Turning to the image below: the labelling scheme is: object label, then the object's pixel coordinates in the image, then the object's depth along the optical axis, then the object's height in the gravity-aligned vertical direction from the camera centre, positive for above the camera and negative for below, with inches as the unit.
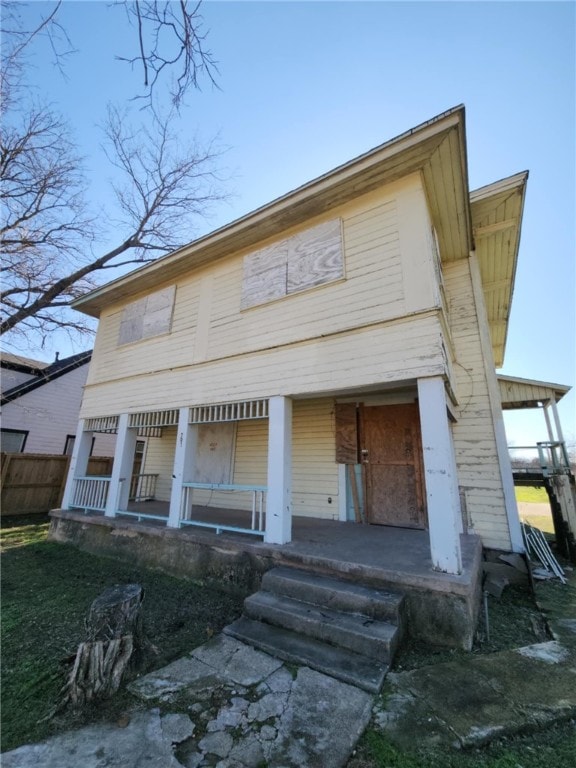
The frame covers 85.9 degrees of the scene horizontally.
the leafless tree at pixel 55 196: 346.9 +329.4
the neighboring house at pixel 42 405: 447.5 +91.0
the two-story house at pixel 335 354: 155.3 +71.8
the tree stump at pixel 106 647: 88.5 -53.6
